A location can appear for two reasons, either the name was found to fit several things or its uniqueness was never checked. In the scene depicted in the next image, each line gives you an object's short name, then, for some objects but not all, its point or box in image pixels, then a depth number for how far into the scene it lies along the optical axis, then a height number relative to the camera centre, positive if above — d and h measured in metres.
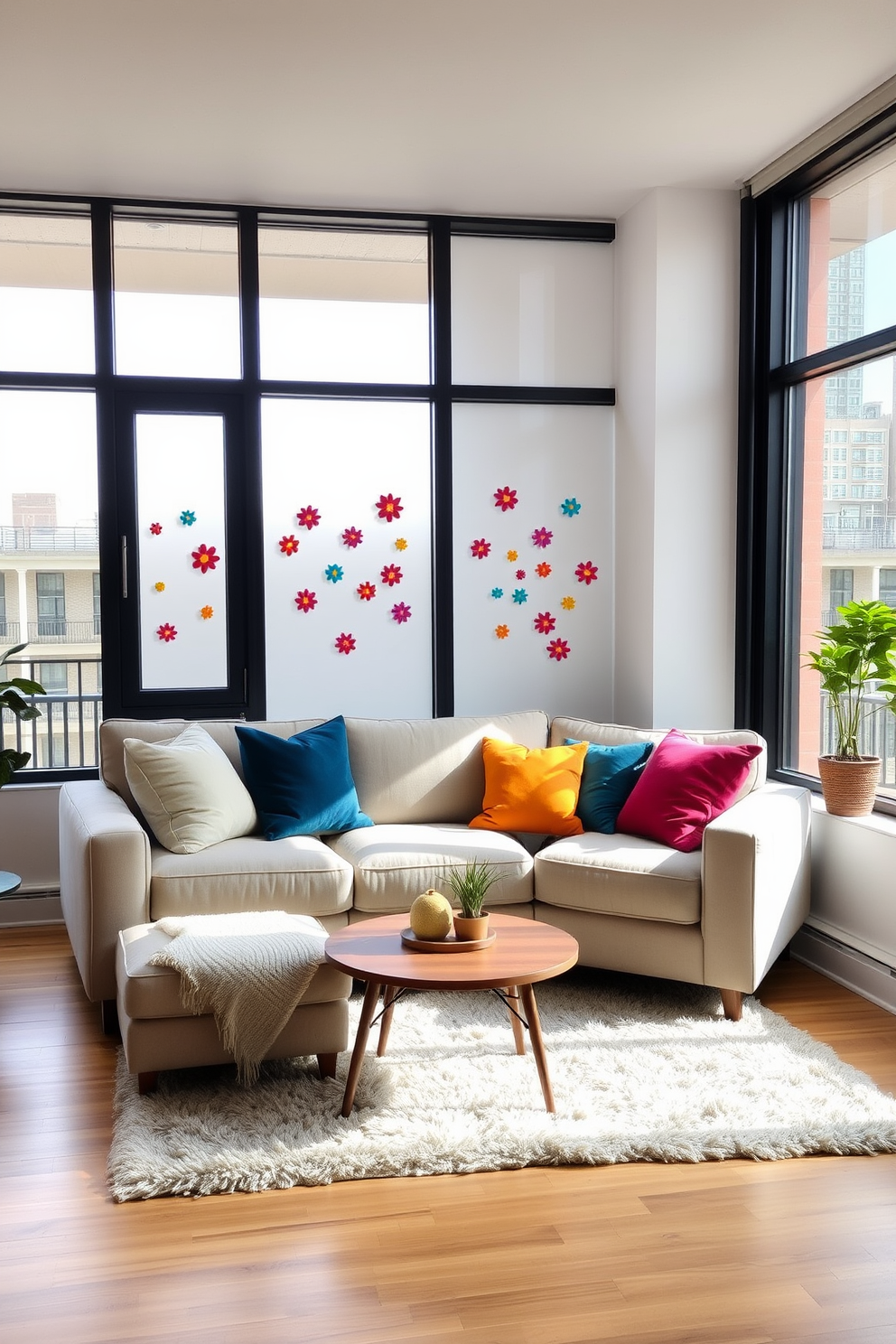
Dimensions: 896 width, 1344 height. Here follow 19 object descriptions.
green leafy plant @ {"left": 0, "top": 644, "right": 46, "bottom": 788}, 4.18 -0.41
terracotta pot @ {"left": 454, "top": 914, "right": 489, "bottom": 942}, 2.99 -0.88
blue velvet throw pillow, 4.02 -0.68
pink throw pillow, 3.83 -0.68
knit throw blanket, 2.88 -0.99
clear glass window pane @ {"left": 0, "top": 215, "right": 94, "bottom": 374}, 4.68 +1.26
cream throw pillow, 3.76 -0.67
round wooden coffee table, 2.73 -0.93
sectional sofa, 3.45 -0.91
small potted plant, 2.98 -0.83
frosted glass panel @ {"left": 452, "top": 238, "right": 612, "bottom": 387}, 5.01 +1.27
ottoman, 2.88 -1.11
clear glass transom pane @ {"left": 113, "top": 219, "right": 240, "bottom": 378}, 4.75 +1.26
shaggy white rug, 2.63 -1.30
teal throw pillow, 4.14 -0.69
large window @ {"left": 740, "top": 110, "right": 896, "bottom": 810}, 3.98 +0.63
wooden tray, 2.95 -0.91
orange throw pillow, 4.15 -0.72
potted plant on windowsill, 3.74 -0.30
